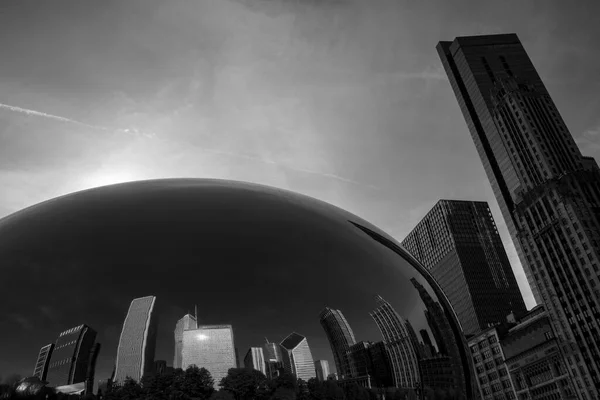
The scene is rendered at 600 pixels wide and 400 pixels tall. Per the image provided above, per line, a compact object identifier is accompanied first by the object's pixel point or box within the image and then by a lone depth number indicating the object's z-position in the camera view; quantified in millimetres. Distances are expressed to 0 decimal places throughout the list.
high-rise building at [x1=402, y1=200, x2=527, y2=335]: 167625
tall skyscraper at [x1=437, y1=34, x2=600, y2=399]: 95812
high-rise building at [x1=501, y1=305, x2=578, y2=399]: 102812
